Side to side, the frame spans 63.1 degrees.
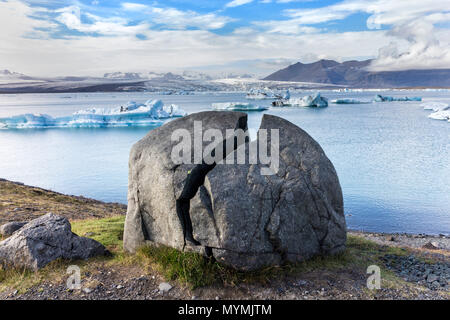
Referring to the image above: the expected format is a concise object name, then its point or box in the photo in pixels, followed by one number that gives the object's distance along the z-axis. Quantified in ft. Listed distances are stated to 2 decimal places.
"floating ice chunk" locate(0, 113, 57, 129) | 160.15
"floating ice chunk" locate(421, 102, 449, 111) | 188.35
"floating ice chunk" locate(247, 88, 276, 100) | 322.98
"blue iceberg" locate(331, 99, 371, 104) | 297.08
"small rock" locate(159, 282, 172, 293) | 20.86
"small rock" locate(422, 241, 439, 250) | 35.81
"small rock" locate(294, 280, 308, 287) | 21.30
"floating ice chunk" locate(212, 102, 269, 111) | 200.77
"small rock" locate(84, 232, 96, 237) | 29.85
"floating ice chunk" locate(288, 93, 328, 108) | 235.97
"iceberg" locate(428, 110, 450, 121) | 167.23
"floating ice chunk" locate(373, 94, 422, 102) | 314.35
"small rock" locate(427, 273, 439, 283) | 22.79
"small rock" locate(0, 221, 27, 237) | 29.37
